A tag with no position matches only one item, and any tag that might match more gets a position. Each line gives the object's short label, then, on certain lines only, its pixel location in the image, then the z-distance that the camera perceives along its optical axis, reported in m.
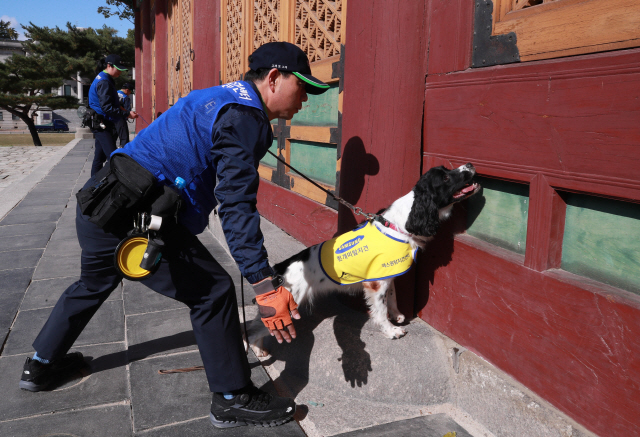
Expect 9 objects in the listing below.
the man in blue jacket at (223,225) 2.12
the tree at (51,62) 34.72
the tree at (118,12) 33.73
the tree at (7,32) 69.31
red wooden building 1.99
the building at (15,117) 62.53
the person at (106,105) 7.76
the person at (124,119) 8.61
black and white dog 2.75
